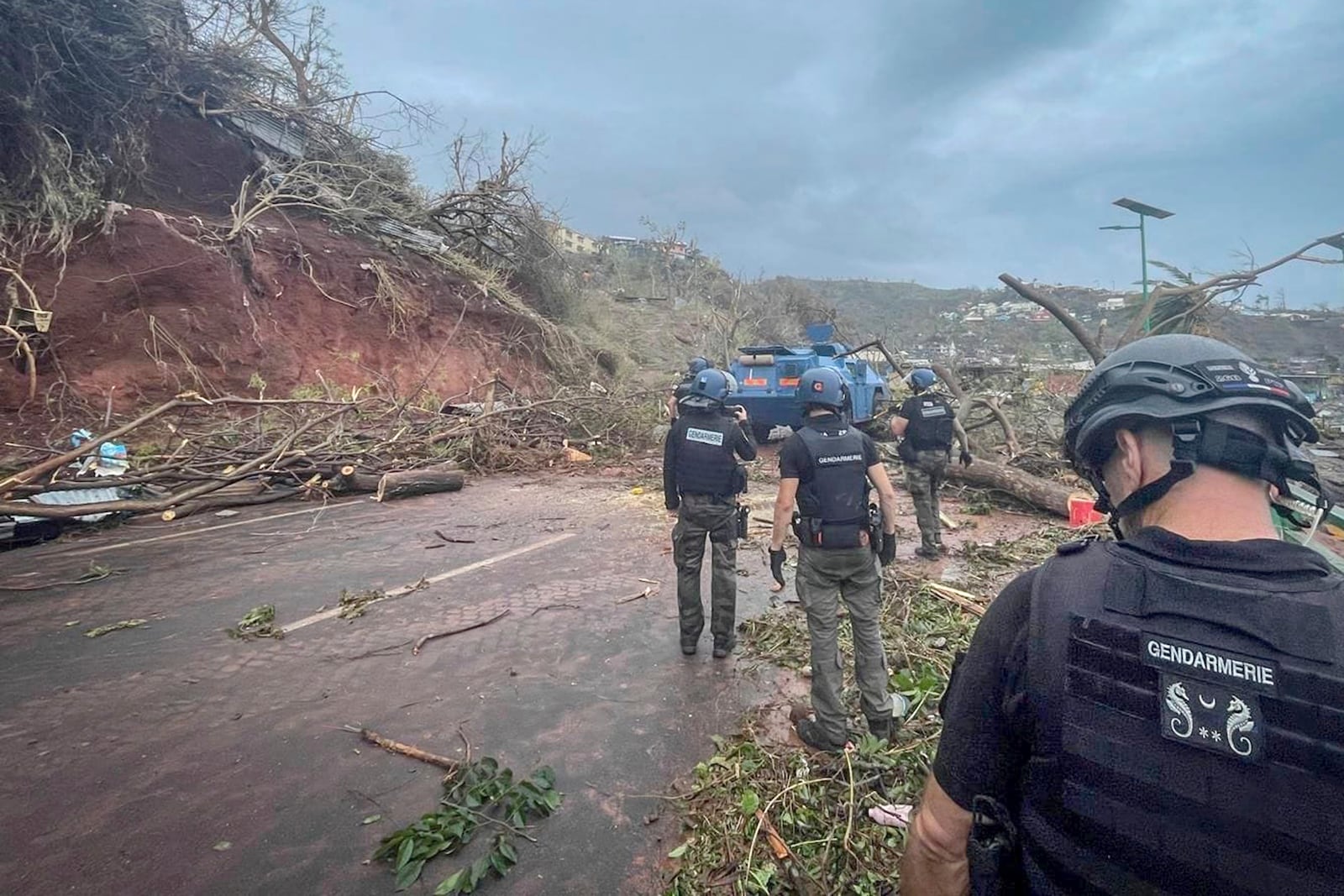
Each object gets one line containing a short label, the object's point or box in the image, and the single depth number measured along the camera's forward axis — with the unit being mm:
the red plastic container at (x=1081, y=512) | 7038
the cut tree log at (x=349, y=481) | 8641
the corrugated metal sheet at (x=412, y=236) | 15039
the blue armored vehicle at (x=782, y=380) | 12117
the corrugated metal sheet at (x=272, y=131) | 13695
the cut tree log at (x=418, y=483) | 8602
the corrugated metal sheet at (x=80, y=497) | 6543
